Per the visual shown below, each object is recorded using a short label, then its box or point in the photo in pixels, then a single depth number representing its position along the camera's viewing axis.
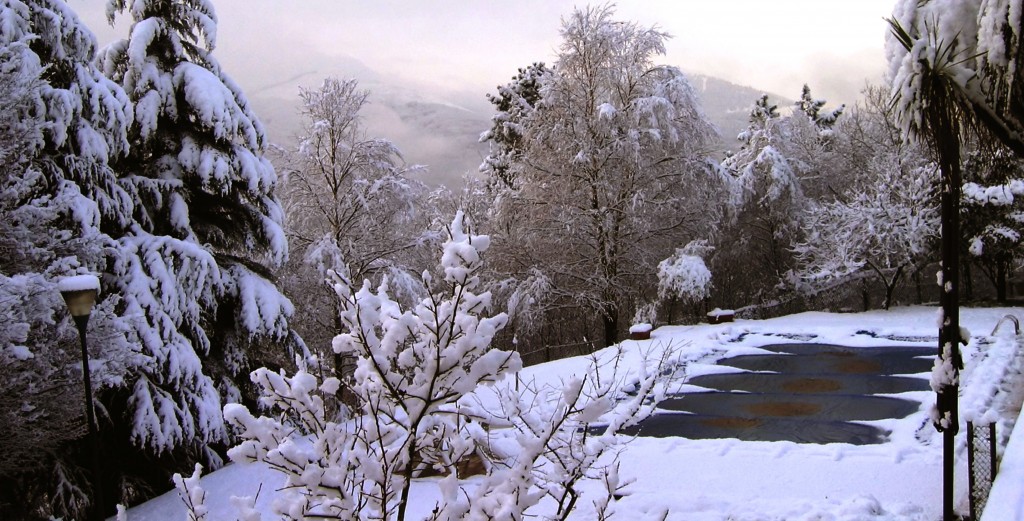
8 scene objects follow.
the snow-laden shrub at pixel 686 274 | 18.11
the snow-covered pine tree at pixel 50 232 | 6.77
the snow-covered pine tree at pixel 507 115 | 27.06
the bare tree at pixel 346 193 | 17.11
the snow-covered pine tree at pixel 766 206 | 24.22
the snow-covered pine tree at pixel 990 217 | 18.31
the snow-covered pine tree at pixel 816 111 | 38.59
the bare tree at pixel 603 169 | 18.22
